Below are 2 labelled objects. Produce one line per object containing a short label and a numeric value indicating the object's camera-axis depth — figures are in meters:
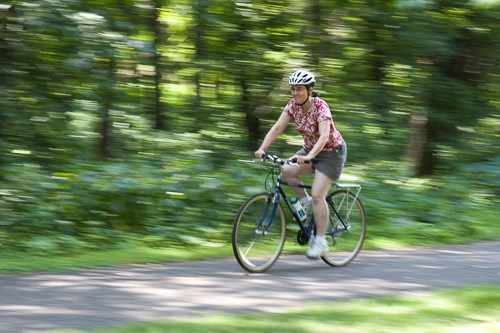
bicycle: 17.39
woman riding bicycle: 17.53
